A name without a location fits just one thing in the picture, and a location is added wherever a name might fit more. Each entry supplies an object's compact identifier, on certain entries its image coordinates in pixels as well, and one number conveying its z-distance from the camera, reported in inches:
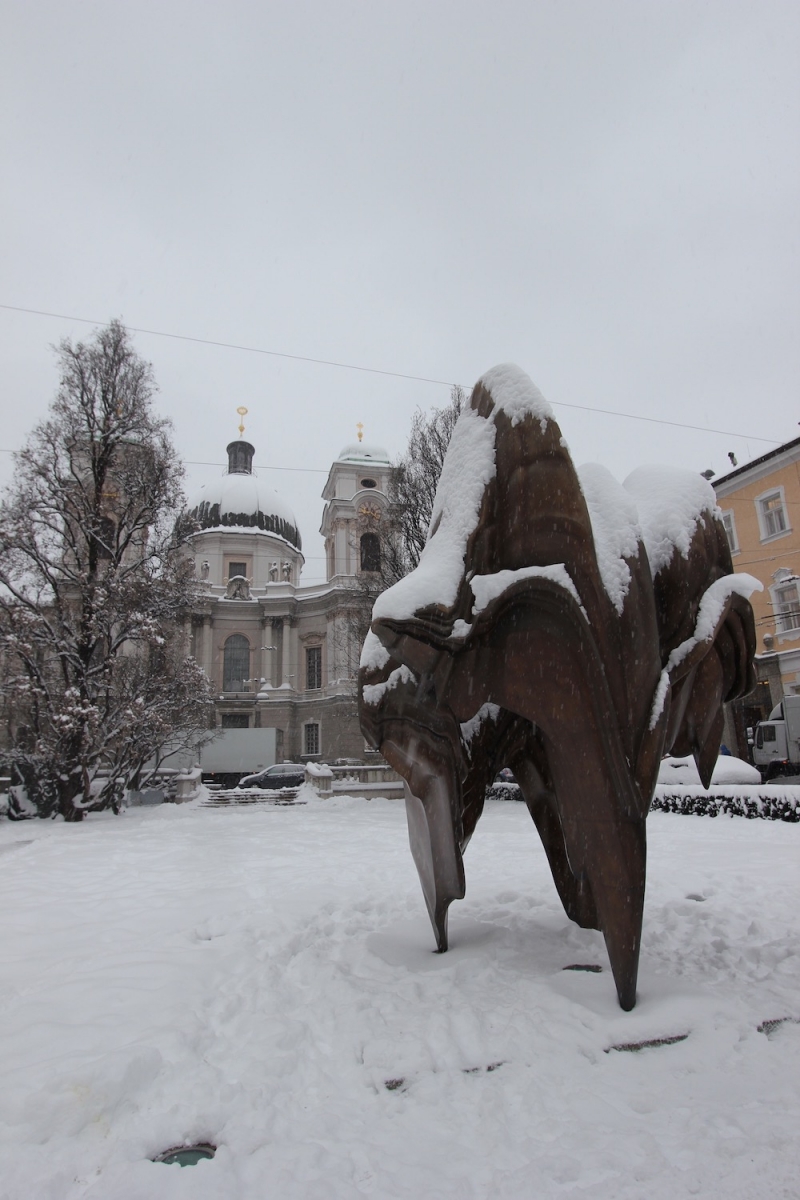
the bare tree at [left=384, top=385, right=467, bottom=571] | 843.4
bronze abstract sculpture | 176.1
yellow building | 1110.4
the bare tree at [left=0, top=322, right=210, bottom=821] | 718.5
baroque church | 1956.2
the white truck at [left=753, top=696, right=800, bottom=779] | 876.6
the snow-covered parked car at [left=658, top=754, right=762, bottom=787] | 597.9
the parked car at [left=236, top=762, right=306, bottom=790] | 1261.1
